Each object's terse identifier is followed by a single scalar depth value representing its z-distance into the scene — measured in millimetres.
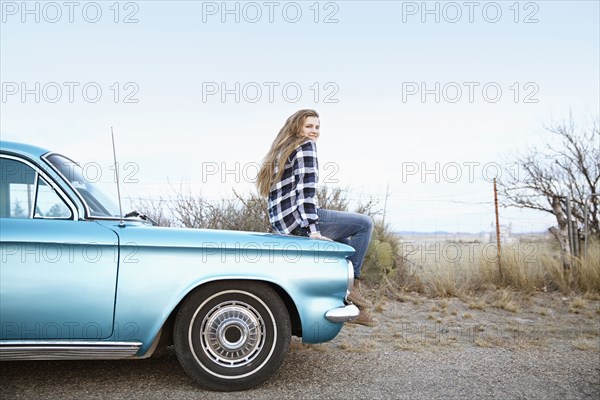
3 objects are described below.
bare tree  11160
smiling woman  4531
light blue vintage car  3713
